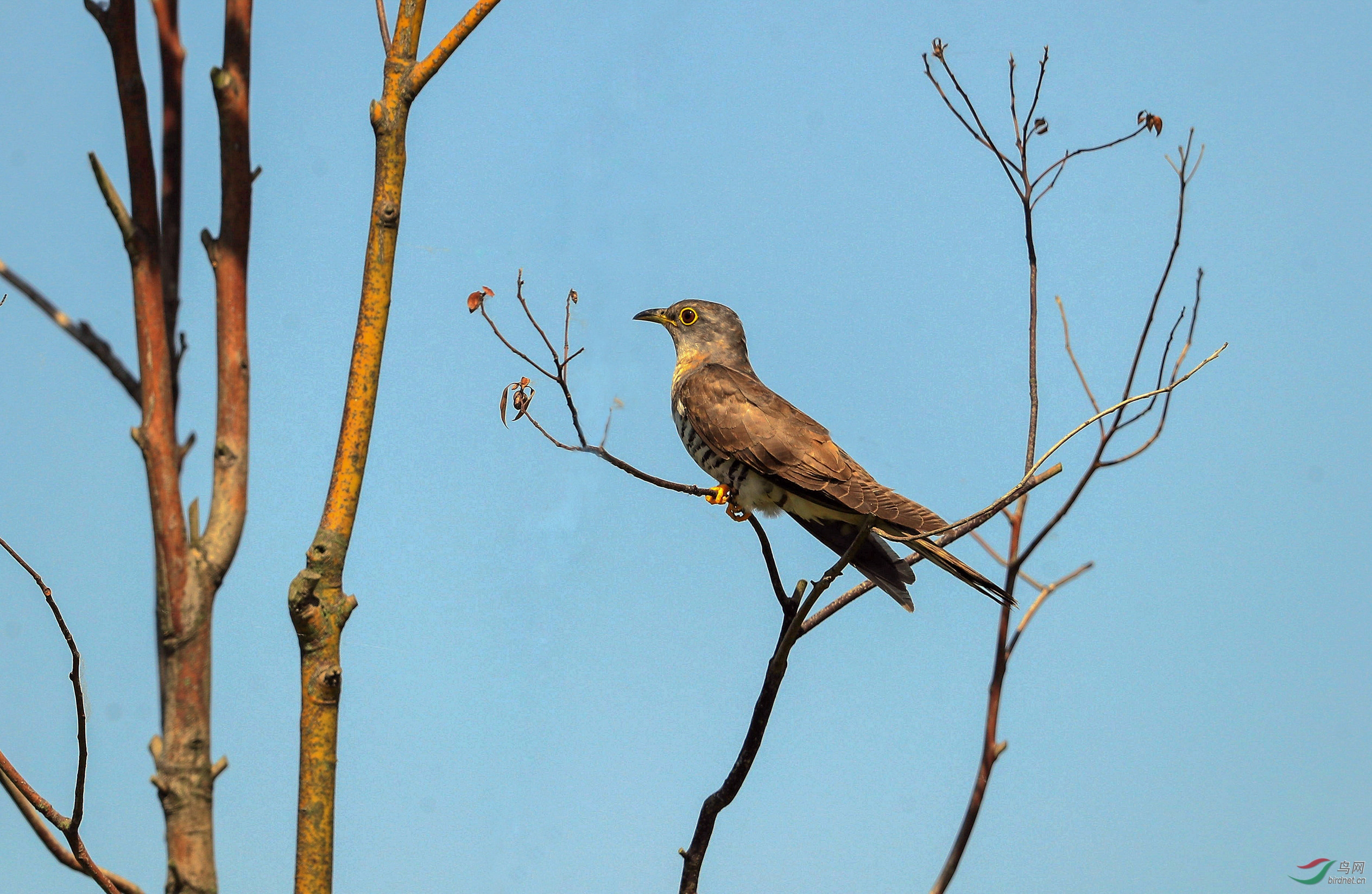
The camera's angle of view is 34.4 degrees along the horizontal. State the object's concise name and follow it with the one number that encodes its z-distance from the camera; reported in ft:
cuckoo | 30.53
